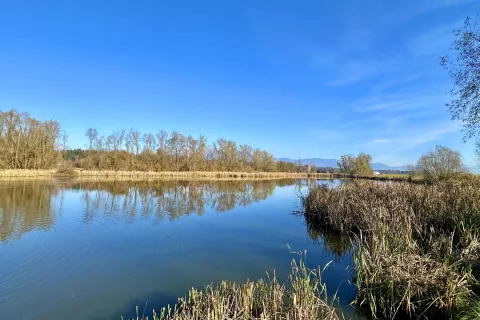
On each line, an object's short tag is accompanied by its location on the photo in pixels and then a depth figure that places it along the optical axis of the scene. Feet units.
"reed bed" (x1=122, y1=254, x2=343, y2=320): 12.26
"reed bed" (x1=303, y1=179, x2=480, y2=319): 15.58
